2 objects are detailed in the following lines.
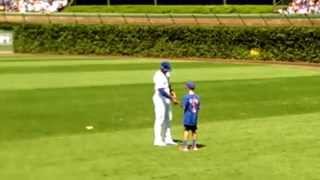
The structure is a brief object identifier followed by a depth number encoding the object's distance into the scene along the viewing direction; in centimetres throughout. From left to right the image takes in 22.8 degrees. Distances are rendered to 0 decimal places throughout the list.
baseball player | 1653
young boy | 1600
